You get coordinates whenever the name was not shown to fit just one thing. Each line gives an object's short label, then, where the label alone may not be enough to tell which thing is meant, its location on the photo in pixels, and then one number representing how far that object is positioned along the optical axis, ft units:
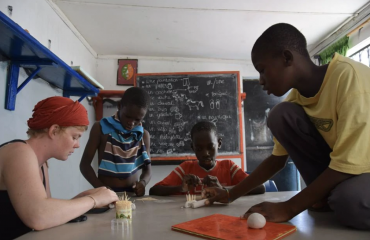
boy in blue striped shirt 7.11
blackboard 12.09
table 2.77
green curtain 10.71
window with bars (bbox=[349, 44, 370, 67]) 10.21
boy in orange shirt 6.86
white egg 2.85
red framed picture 12.98
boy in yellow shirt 2.86
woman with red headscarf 3.01
